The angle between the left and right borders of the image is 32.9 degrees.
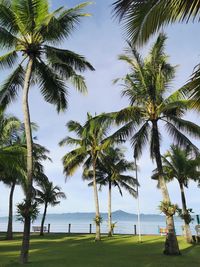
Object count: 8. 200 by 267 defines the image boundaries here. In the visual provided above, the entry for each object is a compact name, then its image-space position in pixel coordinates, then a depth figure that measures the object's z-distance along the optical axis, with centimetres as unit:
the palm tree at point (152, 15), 555
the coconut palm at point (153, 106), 1719
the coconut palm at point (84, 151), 2767
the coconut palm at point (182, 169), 2342
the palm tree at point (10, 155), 1598
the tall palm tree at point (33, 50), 1441
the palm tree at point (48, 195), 3678
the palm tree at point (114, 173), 3375
